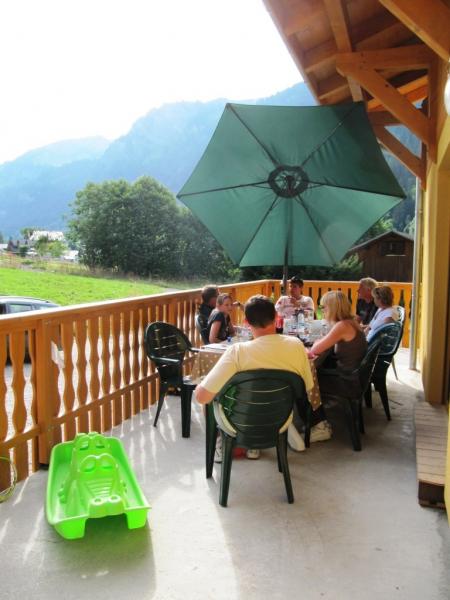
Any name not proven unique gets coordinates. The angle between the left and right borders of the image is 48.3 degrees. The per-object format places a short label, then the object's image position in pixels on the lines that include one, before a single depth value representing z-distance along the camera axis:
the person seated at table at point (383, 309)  4.14
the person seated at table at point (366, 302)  5.29
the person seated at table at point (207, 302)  4.57
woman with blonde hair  3.35
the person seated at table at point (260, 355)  2.45
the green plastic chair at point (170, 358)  3.58
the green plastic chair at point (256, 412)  2.47
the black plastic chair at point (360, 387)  3.36
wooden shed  25.31
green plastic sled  2.27
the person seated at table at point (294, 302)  5.16
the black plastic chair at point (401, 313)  4.79
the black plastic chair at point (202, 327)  4.41
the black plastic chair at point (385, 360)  4.02
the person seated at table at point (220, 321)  4.01
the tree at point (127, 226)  37.22
